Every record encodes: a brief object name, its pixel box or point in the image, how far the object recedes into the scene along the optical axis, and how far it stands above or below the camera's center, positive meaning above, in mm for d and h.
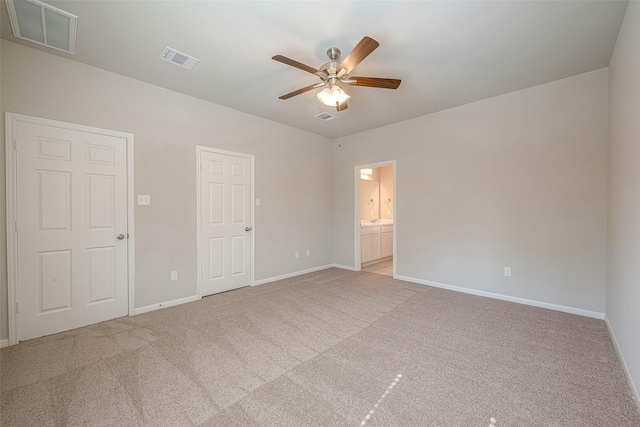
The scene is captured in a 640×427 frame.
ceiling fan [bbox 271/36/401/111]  2236 +1254
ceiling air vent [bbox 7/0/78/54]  1953 +1564
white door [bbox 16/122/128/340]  2455 -180
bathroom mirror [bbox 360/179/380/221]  6914 +334
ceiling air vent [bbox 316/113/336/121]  4129 +1584
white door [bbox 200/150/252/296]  3686 -154
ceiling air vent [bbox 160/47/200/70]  2510 +1571
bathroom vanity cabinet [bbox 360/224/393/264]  5633 -730
